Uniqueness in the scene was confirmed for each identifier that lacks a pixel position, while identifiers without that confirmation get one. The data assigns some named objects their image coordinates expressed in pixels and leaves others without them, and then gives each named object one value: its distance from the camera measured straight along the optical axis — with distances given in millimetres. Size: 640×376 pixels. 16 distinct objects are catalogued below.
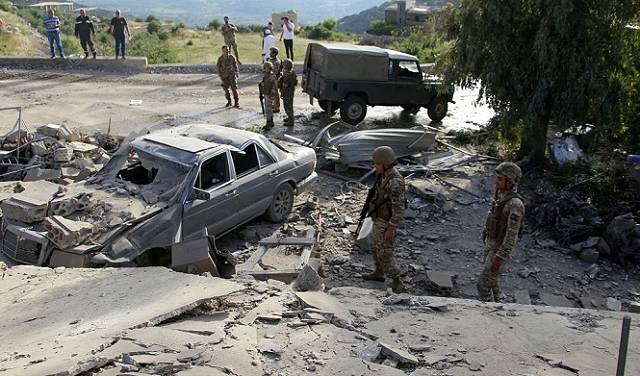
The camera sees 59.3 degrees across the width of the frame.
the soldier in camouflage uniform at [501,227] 5465
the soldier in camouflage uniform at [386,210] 6109
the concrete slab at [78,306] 3688
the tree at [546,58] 9992
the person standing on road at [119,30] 17812
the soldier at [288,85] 12977
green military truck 13469
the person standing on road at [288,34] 19172
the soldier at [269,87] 12484
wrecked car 5934
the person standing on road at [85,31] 17969
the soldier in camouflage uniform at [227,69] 13930
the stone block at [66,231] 5773
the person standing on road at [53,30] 17609
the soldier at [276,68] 13538
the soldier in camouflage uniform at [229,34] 18359
